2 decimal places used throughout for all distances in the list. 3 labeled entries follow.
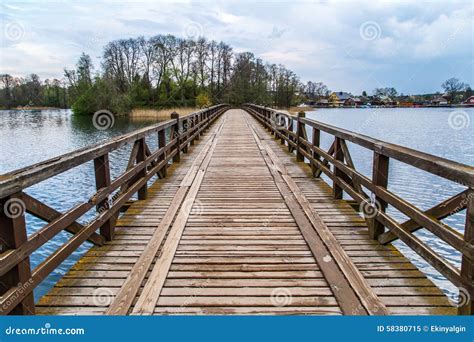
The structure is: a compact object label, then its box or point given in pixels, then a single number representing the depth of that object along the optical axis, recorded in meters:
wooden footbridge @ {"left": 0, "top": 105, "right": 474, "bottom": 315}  2.48
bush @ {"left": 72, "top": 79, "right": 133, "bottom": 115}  49.38
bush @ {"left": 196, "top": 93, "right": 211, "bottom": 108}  57.56
